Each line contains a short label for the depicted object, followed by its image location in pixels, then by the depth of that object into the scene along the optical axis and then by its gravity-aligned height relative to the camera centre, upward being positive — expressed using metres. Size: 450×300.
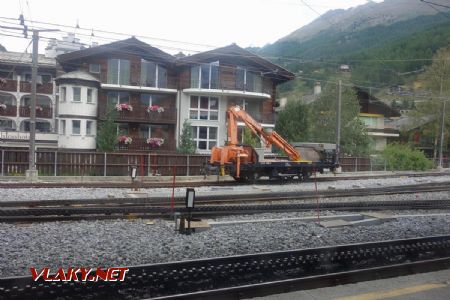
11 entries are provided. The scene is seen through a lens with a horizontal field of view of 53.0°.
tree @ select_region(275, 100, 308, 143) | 48.22 +2.72
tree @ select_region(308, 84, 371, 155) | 42.28 +2.66
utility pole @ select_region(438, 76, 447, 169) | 41.19 +1.52
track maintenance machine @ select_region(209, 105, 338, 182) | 23.58 -0.61
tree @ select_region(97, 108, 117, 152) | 33.85 +0.47
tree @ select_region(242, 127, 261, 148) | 33.75 +0.65
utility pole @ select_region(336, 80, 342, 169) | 34.22 +2.85
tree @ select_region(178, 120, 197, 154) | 36.50 +0.30
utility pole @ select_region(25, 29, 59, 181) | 22.42 +1.26
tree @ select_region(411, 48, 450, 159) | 51.66 +6.75
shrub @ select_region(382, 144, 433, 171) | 36.88 -0.61
